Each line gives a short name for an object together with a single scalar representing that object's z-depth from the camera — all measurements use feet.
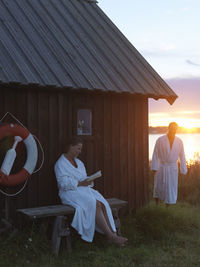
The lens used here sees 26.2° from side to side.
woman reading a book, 21.34
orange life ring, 21.40
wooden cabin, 23.15
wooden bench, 20.67
